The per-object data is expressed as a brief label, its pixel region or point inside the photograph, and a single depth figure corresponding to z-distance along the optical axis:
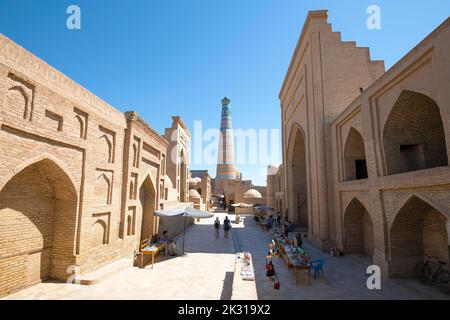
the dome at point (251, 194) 36.34
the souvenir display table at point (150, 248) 9.82
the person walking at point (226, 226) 15.99
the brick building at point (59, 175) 5.79
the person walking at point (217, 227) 15.98
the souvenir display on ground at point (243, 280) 6.14
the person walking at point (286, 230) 15.34
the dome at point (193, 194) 31.65
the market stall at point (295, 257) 8.00
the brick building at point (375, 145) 6.94
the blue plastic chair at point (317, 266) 8.44
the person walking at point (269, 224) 18.39
